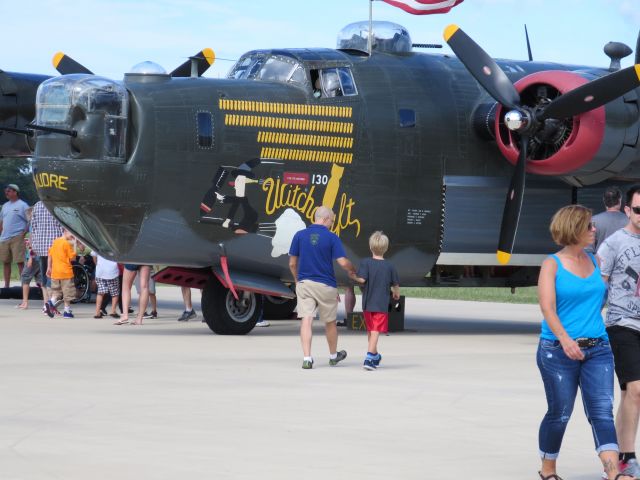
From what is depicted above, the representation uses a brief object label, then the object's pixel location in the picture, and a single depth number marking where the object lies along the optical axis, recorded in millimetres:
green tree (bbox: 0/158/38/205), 102762
